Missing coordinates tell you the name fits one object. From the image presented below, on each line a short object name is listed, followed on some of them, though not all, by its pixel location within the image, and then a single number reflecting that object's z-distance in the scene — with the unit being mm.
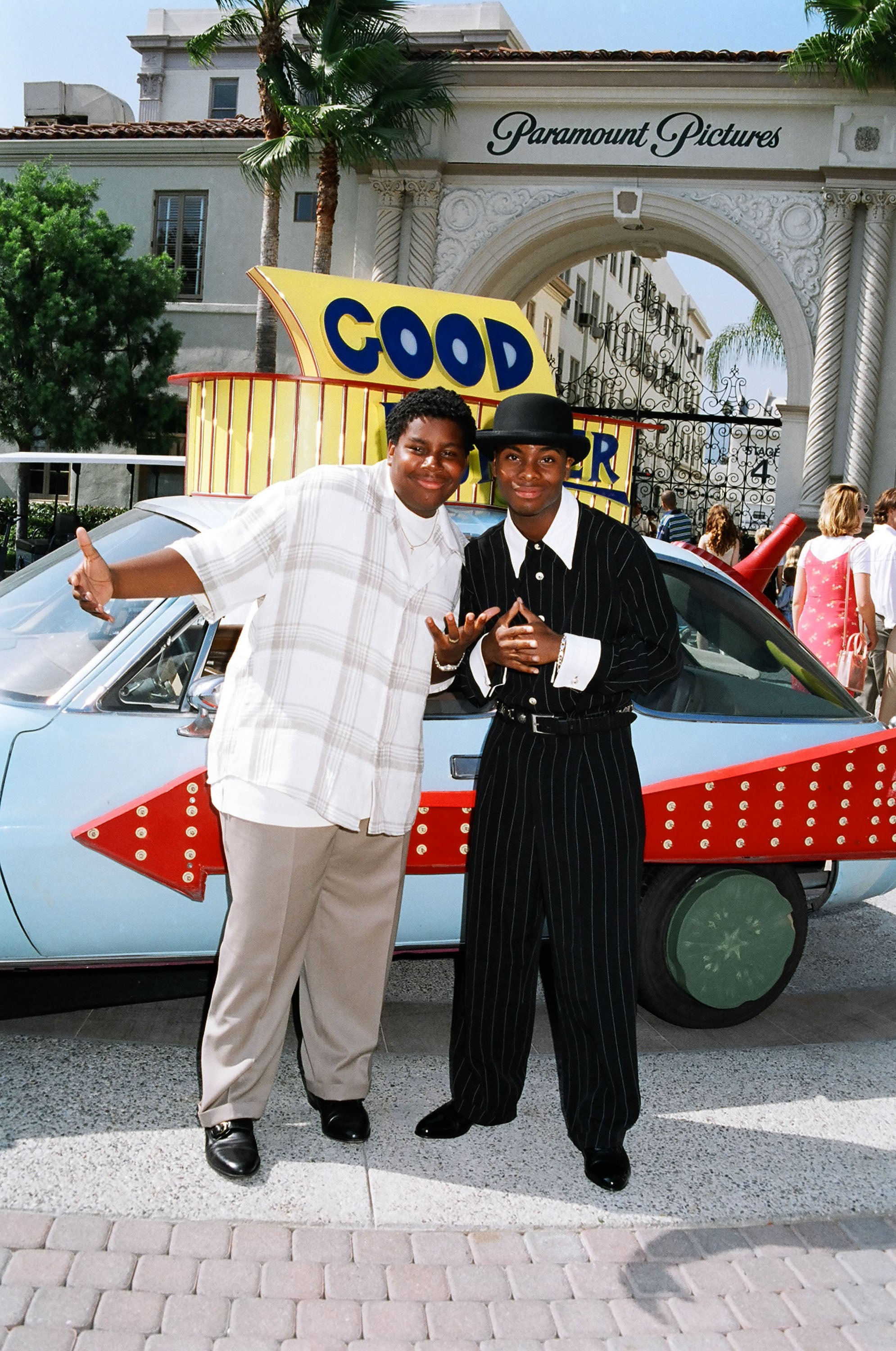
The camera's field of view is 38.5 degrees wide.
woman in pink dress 7031
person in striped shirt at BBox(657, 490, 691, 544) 10523
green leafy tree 20781
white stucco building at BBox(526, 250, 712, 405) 35312
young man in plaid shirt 2924
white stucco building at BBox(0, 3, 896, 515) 18531
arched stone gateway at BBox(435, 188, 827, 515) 18844
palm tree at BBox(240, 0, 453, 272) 18250
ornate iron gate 17719
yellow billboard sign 4066
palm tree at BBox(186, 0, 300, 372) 18859
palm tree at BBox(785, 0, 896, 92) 17516
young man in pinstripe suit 3031
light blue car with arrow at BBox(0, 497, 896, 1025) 3350
